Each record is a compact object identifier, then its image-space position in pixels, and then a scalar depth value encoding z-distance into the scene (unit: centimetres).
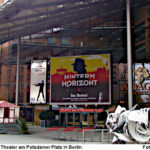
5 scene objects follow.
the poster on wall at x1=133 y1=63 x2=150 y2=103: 3136
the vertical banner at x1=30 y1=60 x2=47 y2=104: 3459
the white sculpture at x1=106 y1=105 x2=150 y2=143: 1498
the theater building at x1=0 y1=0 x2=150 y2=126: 3103
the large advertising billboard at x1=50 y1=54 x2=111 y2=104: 3119
